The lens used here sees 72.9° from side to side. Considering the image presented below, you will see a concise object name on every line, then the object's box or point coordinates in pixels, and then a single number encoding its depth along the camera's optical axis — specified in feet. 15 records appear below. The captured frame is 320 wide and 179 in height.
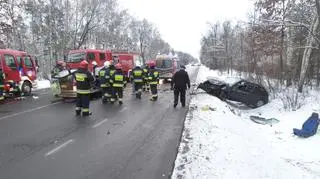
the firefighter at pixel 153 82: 35.43
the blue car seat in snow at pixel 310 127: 23.60
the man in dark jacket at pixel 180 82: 30.49
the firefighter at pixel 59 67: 37.80
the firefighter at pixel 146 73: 39.57
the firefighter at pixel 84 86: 25.32
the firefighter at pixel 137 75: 35.79
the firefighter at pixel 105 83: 32.78
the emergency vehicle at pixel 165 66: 58.75
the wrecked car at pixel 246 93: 38.78
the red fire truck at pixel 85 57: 48.59
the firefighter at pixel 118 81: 32.22
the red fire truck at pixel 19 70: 37.33
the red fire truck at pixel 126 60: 58.47
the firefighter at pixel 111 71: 32.65
